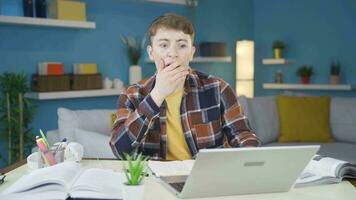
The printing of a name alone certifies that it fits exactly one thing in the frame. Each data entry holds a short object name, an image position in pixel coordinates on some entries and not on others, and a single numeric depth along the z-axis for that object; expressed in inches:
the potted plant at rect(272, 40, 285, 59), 193.3
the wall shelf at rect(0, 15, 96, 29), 125.7
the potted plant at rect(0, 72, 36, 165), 125.0
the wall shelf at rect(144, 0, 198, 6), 164.1
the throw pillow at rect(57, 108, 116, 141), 91.8
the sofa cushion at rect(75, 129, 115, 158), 78.3
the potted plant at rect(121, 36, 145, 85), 158.6
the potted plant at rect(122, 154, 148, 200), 34.9
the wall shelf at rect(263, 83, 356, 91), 171.0
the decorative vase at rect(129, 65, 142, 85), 158.4
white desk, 40.5
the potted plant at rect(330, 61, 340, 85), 175.2
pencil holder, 52.0
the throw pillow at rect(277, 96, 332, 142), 138.3
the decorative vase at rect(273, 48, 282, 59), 194.1
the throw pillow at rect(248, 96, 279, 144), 137.0
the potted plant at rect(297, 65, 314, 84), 185.3
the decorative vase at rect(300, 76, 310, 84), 186.0
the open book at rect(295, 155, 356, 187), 45.9
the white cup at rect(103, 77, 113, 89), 151.8
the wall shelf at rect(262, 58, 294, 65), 191.6
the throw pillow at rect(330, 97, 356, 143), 135.9
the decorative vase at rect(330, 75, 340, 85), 175.2
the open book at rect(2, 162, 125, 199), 37.6
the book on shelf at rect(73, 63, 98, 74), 143.8
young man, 57.1
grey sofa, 136.0
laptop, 36.1
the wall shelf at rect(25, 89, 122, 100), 132.2
